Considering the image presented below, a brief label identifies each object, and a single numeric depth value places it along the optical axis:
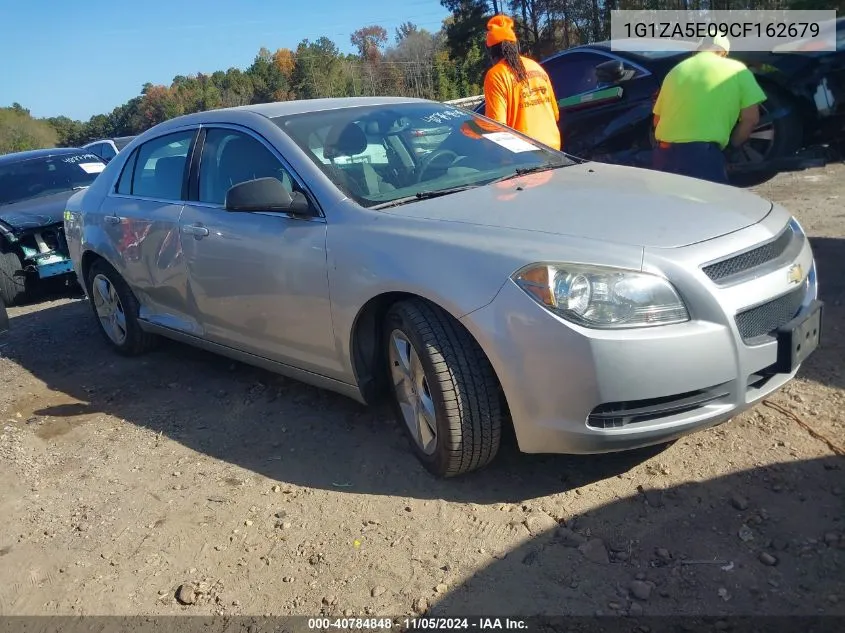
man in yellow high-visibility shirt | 5.12
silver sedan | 2.71
